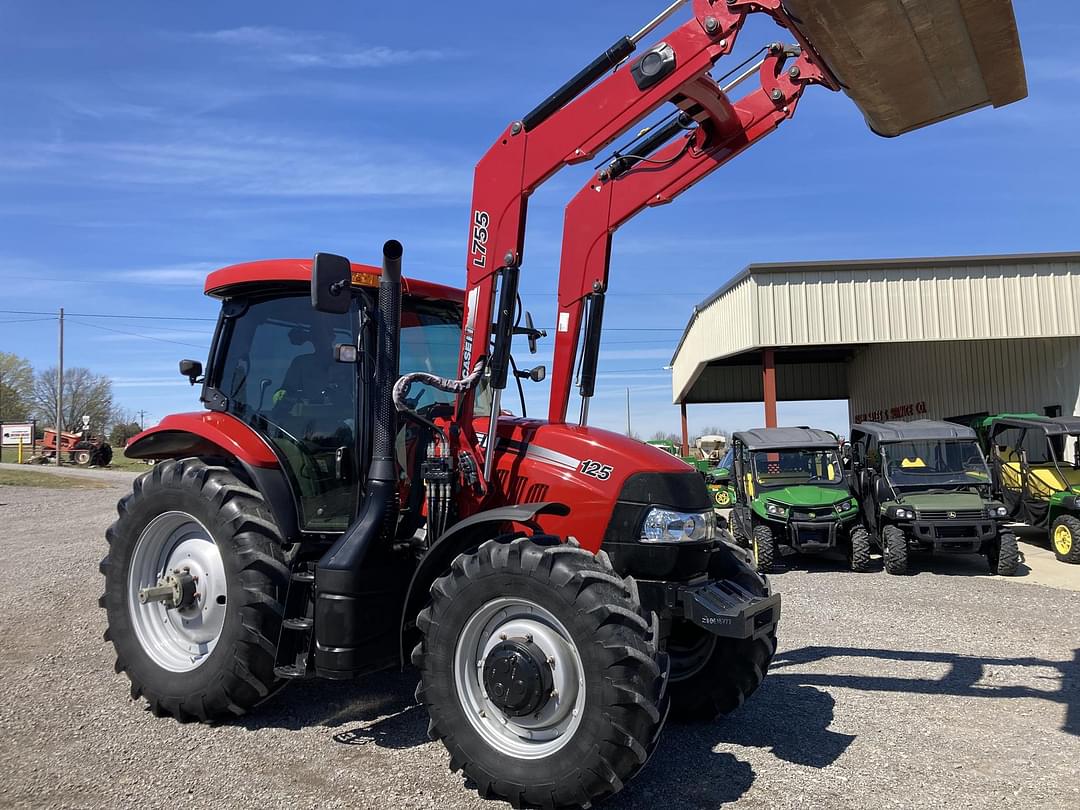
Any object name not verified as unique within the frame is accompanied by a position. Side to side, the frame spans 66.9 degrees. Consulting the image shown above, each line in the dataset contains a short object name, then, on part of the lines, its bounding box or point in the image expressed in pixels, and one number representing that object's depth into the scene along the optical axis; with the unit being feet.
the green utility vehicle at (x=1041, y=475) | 37.58
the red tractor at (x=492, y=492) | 10.81
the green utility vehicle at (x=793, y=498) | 35.45
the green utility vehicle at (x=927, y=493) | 33.91
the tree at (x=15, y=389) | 180.04
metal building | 60.80
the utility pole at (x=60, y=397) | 131.25
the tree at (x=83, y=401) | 209.56
